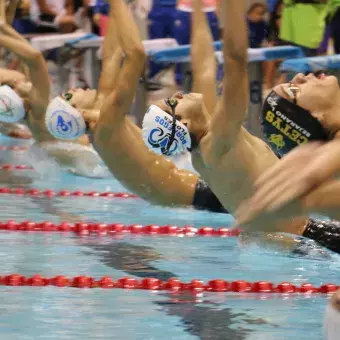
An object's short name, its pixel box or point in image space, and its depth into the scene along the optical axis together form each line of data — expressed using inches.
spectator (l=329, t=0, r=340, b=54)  776.3
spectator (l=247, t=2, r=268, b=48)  856.0
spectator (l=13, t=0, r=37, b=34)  1062.6
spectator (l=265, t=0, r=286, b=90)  845.6
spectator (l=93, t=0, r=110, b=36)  989.5
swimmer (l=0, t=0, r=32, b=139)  675.1
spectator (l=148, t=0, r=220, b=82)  927.1
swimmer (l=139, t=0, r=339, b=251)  325.6
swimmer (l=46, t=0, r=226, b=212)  535.6
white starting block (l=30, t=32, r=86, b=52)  977.4
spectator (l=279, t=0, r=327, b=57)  768.9
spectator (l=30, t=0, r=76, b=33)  1034.4
